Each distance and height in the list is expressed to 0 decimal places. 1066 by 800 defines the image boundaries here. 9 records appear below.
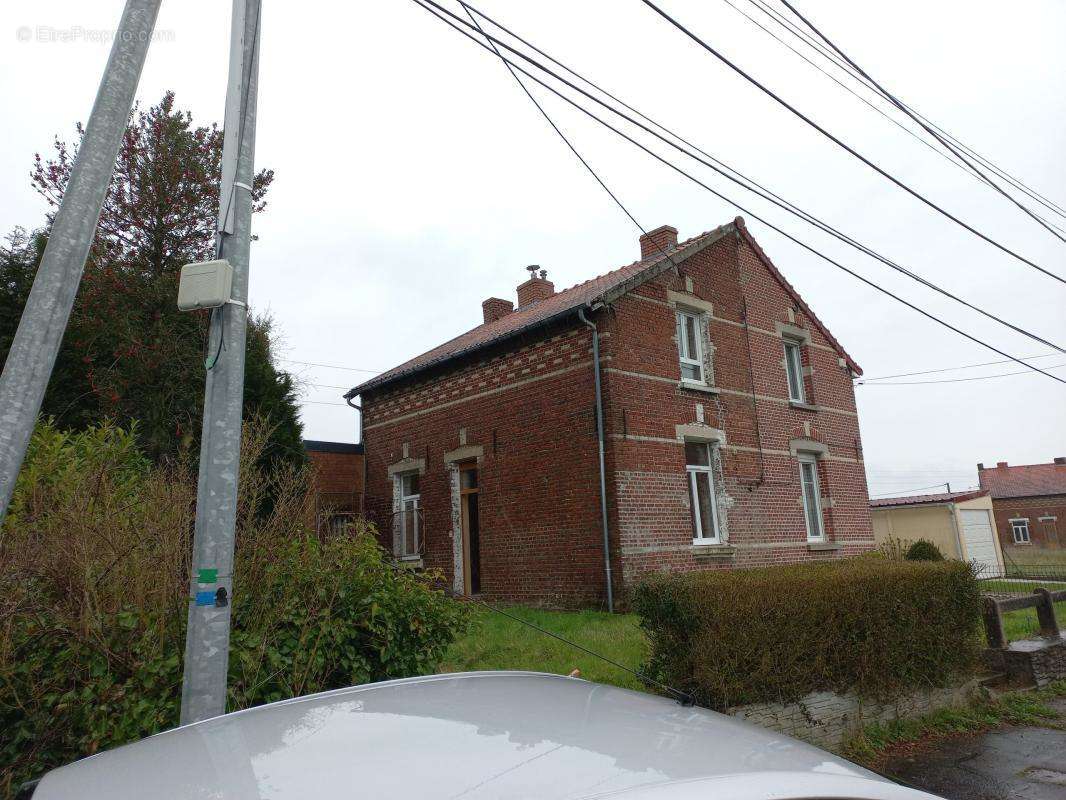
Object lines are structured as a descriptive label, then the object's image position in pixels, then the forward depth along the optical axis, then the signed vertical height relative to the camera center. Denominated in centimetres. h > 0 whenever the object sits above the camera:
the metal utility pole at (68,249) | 373 +177
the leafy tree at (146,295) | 1130 +425
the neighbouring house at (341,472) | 1758 +227
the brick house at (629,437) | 1283 +233
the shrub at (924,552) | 1589 -18
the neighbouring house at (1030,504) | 4691 +223
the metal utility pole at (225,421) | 378 +83
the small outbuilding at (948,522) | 2516 +70
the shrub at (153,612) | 409 -26
